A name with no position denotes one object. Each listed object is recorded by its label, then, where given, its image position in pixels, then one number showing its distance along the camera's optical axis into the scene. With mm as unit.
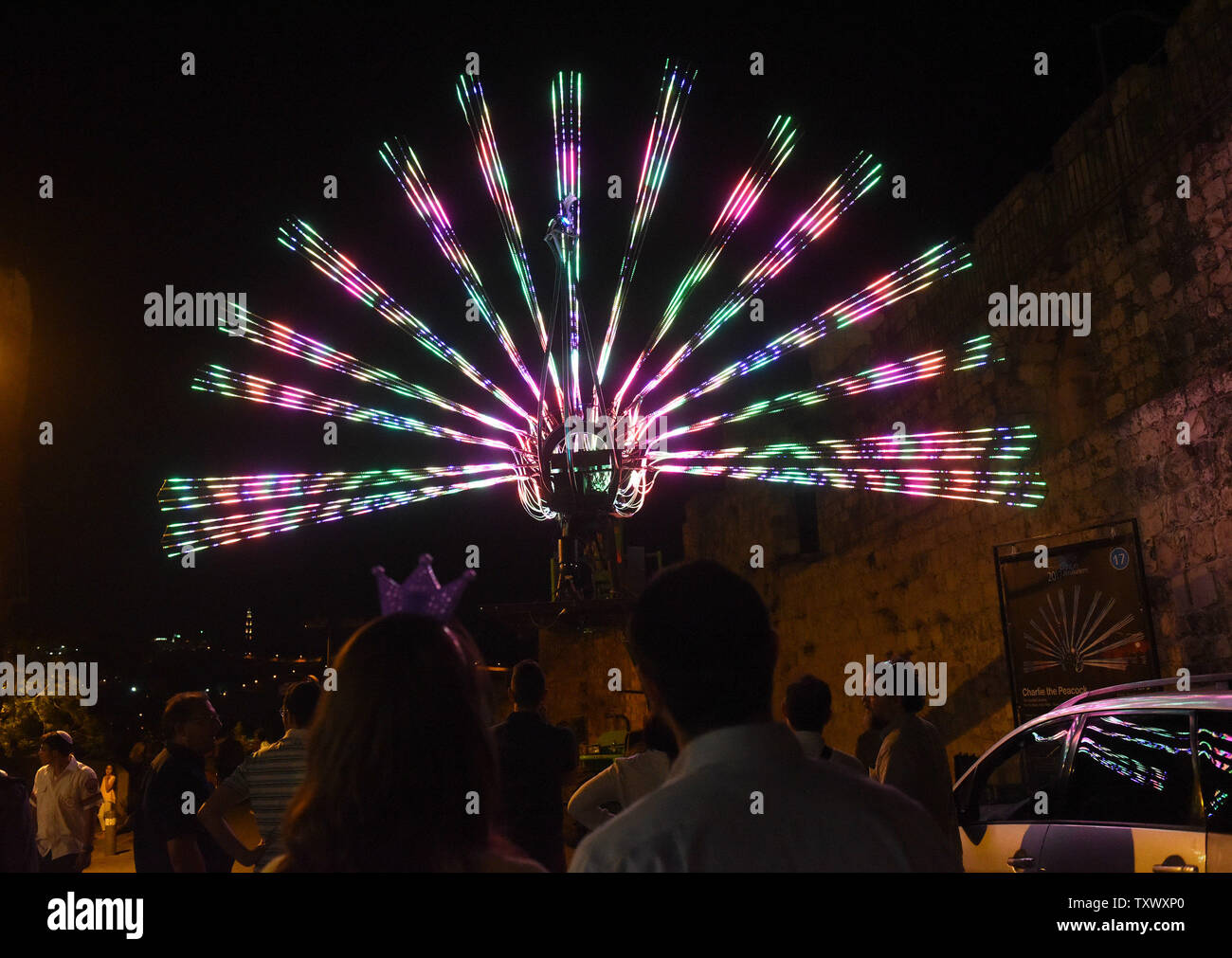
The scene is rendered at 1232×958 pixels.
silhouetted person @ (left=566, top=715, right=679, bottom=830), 4664
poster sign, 9336
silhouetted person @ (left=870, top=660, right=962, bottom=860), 4984
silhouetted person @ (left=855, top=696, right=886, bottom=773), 7723
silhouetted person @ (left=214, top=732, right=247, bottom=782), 9539
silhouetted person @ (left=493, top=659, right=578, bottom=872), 4672
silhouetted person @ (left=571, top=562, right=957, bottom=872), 1554
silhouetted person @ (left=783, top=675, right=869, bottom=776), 5094
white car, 4070
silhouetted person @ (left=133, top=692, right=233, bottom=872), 4711
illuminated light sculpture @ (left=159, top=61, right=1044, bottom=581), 9281
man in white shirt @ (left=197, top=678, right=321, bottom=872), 4406
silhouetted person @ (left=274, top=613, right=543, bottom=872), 1749
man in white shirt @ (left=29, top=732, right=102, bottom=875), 7926
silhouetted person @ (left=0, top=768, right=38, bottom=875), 5750
